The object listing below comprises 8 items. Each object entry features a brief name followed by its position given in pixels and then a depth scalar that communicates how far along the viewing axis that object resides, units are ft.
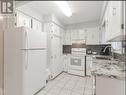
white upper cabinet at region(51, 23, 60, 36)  9.55
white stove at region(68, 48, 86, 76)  10.92
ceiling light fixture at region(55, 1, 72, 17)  6.43
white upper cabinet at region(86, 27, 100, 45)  11.63
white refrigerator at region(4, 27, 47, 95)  5.21
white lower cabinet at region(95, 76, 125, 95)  2.97
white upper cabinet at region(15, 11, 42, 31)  6.85
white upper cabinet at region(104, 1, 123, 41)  3.12
